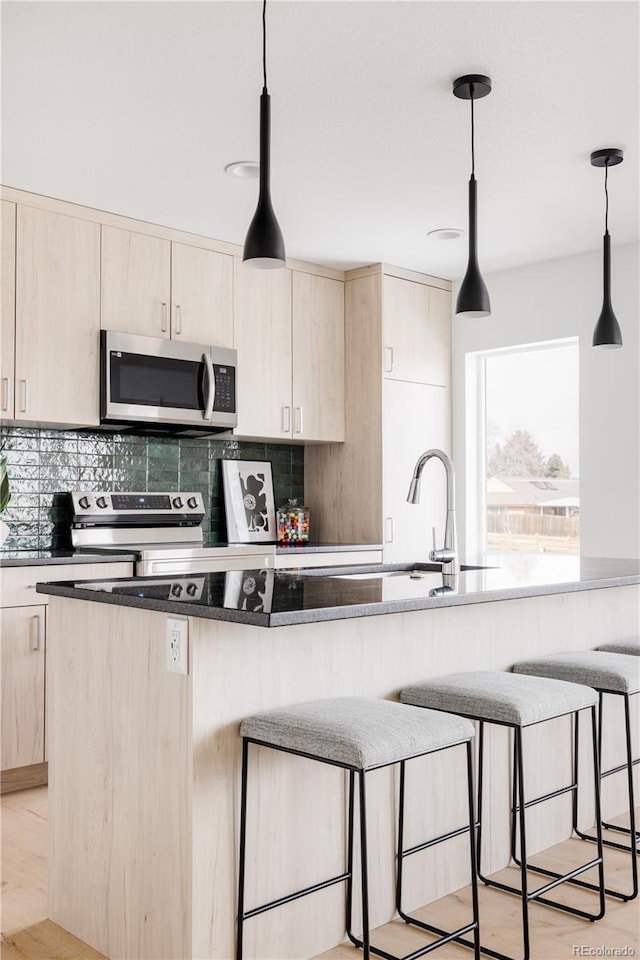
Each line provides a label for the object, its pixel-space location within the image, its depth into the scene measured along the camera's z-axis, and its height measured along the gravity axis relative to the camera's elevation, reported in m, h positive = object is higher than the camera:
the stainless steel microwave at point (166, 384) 4.12 +0.59
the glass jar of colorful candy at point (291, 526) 5.18 -0.13
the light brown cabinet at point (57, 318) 3.86 +0.84
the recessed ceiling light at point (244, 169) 3.55 +1.37
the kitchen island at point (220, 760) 2.04 -0.64
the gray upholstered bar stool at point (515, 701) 2.24 -0.52
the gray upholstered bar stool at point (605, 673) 2.64 -0.52
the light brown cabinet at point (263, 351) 4.71 +0.84
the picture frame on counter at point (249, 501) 4.99 +0.02
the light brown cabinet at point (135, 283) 4.16 +1.06
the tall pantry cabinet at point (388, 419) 5.07 +0.51
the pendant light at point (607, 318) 3.52 +0.75
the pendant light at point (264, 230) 2.34 +0.73
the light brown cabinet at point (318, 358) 5.00 +0.85
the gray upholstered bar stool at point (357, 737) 1.87 -0.52
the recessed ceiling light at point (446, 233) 4.45 +1.38
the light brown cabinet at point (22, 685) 3.49 -0.72
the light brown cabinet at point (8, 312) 3.79 +0.83
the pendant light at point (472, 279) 2.90 +0.76
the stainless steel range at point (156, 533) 4.02 -0.14
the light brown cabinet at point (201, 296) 4.41 +1.07
